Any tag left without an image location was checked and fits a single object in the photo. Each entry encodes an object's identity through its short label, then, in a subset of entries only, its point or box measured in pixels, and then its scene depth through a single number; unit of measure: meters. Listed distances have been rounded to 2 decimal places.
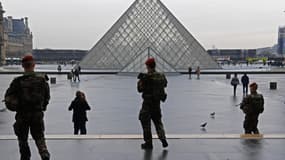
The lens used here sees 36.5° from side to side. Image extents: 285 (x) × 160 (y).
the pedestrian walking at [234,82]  22.63
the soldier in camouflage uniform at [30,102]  5.58
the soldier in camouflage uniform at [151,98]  6.74
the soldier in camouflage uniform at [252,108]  8.91
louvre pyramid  55.41
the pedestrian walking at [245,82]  22.95
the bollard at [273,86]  26.70
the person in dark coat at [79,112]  10.25
